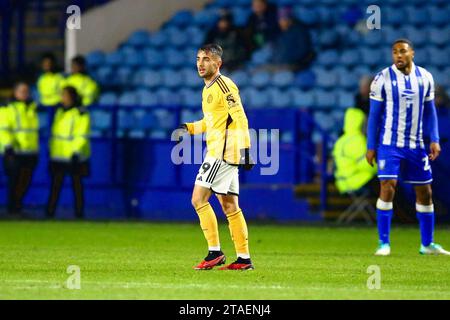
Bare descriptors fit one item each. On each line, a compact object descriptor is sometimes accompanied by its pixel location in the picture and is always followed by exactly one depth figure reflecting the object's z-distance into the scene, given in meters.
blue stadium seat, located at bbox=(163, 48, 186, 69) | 22.48
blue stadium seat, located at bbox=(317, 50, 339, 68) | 21.48
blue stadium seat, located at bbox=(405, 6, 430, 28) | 21.84
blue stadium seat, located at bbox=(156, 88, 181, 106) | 21.39
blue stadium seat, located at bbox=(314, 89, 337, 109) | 20.62
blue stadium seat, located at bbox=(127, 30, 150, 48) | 23.19
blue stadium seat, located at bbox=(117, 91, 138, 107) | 21.58
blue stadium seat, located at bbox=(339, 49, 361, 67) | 21.44
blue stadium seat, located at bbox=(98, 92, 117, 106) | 21.81
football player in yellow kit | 10.51
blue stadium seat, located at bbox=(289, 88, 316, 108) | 20.66
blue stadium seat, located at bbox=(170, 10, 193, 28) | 23.39
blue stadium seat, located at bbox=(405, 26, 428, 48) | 21.42
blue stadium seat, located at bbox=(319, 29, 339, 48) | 21.81
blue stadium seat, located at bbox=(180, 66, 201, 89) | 21.83
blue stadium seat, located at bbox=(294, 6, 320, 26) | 22.11
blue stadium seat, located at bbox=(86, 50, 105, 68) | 22.89
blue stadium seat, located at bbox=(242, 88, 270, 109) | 20.94
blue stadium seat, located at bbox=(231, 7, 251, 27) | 22.45
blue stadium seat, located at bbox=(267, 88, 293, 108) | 20.70
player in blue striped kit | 12.36
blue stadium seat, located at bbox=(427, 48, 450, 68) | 21.03
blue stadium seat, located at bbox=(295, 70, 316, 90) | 21.12
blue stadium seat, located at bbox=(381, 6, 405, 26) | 21.88
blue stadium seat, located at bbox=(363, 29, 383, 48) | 21.61
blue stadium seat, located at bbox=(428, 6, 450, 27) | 21.80
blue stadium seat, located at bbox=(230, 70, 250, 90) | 21.45
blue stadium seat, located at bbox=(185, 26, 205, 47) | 22.64
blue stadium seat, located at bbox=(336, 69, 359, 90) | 20.92
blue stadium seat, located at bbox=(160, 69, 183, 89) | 22.00
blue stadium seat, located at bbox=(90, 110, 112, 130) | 20.89
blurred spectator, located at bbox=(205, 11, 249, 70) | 21.19
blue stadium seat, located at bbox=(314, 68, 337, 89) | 20.98
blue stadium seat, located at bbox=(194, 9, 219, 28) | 23.01
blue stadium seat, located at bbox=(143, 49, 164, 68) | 22.67
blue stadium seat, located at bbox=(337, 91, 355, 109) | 20.45
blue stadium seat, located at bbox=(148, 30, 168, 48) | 22.98
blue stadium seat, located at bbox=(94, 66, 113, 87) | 22.55
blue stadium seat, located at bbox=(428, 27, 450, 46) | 21.41
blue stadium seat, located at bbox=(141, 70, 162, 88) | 22.14
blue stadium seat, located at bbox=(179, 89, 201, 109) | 21.21
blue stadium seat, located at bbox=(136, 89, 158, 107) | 21.42
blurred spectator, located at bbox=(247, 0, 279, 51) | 21.34
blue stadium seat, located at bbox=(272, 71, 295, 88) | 21.23
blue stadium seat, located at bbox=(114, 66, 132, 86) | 22.42
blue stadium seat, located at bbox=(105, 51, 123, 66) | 22.84
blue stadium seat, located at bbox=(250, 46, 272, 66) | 21.98
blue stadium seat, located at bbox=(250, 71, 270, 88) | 21.38
